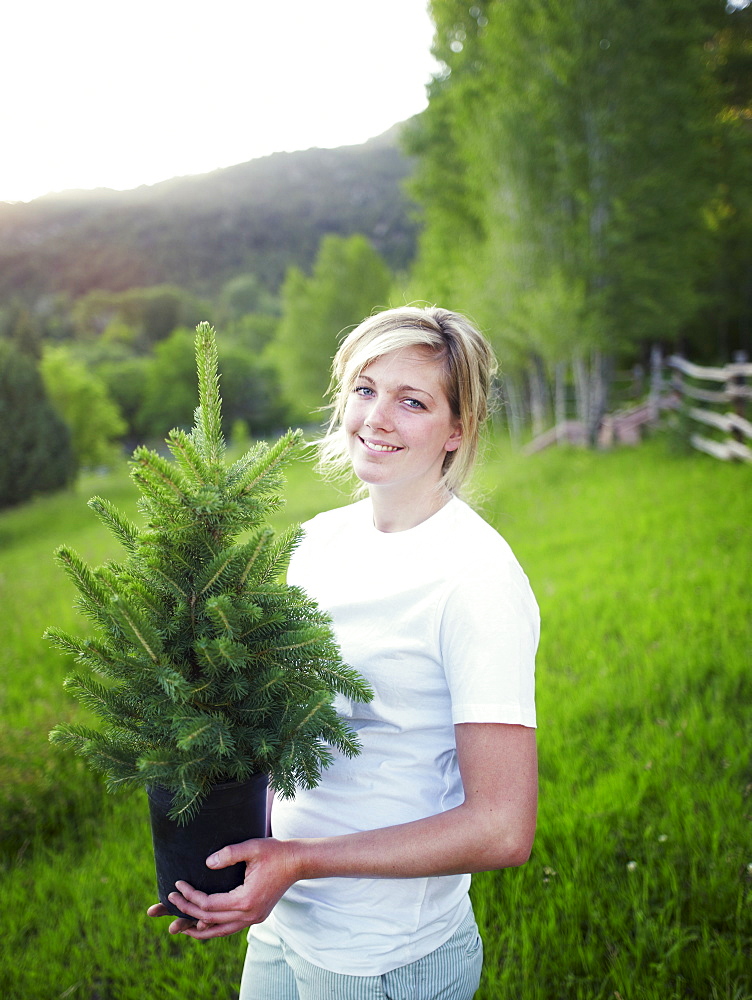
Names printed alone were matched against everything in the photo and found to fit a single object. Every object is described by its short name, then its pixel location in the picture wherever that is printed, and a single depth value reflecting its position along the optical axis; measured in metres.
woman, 1.26
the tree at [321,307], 35.16
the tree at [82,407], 32.06
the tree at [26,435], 23.73
